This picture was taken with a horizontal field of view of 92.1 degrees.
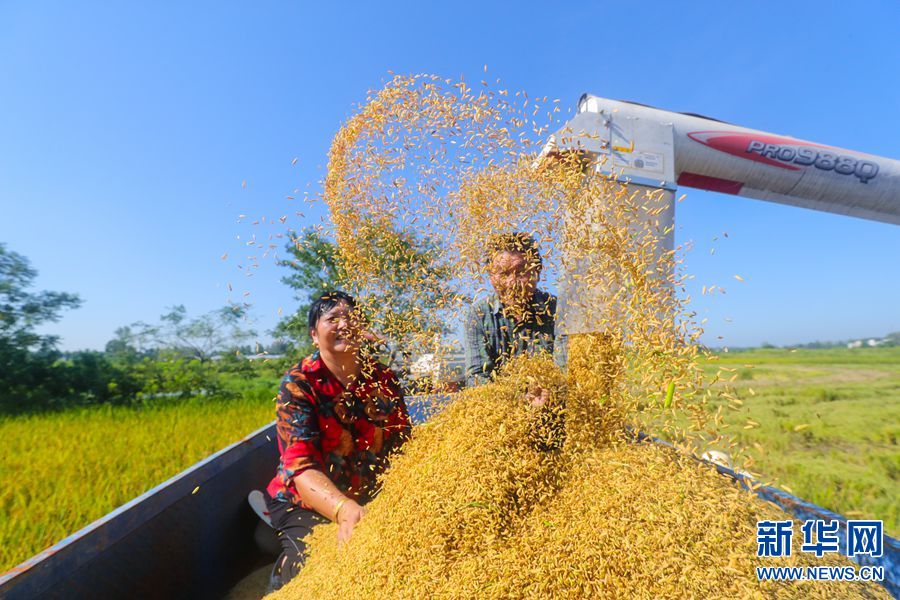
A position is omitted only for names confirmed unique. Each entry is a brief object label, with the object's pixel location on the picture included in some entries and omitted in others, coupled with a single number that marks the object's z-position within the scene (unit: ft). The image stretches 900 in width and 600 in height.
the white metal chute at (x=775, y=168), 10.00
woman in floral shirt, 6.08
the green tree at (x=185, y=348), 36.63
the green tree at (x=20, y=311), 31.81
